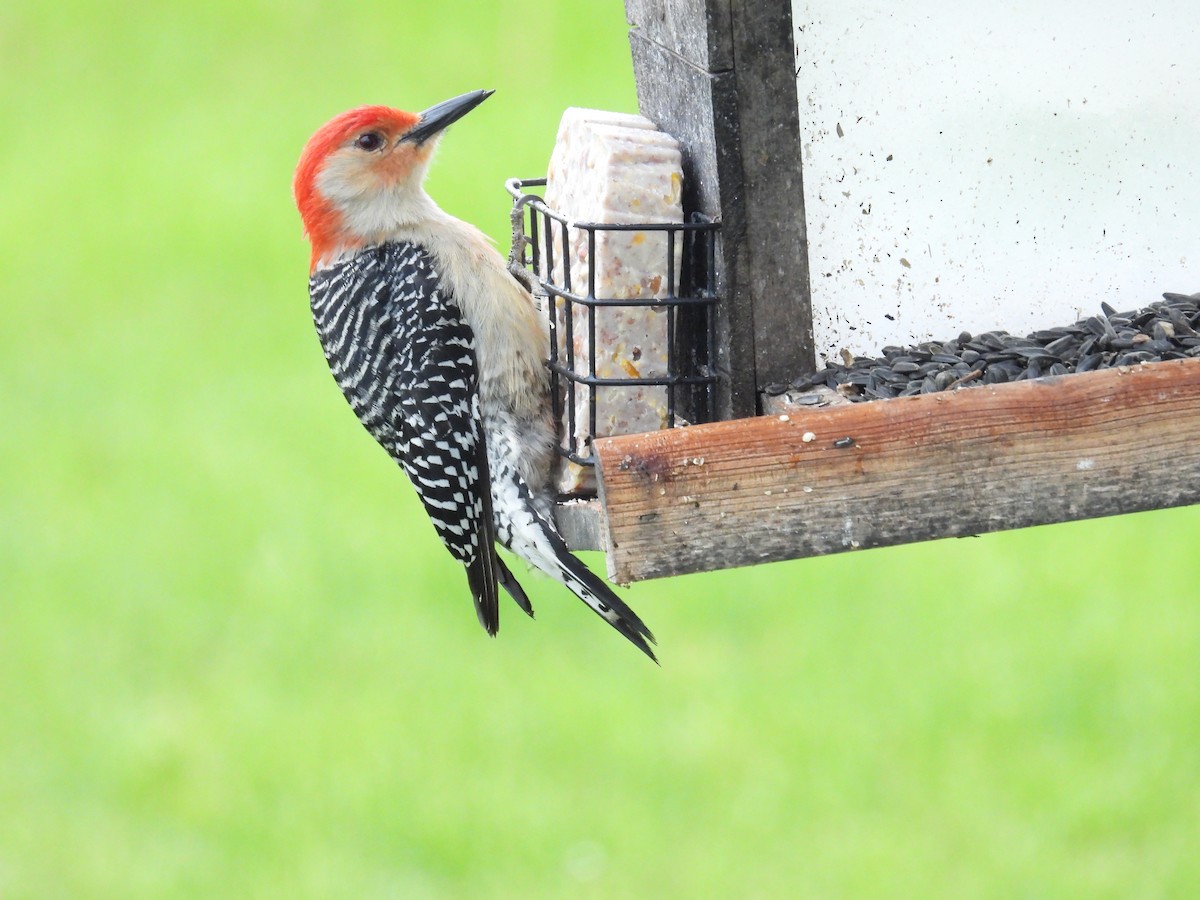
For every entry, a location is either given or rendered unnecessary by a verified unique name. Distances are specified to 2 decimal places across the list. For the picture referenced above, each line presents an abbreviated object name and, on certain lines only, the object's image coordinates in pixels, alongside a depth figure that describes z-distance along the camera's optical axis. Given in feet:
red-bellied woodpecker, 25.67
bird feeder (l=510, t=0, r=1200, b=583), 21.59
